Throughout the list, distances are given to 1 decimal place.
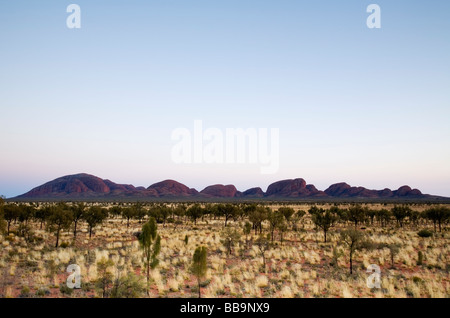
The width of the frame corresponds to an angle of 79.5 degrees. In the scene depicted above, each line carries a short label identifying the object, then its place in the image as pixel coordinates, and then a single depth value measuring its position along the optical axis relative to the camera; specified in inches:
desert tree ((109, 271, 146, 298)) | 510.5
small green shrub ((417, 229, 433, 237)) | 1347.2
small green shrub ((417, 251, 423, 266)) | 857.9
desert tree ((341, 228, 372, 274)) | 835.4
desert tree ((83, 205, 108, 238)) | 1357.5
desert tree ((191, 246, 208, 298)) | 566.9
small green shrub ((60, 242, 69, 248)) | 1058.1
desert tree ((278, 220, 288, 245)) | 1274.9
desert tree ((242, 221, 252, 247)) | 1271.9
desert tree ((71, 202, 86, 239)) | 1393.9
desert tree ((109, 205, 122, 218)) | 2181.0
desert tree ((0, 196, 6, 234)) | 851.1
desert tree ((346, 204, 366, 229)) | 1863.9
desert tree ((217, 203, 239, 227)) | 2049.7
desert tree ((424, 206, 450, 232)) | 1620.3
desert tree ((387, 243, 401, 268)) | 847.4
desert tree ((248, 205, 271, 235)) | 1435.8
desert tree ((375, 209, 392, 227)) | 1983.3
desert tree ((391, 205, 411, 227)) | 1881.2
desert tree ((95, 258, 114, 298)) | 533.2
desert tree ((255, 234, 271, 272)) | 1089.4
